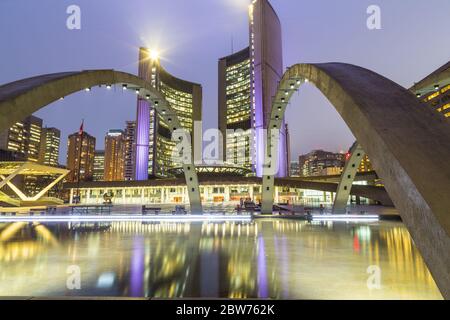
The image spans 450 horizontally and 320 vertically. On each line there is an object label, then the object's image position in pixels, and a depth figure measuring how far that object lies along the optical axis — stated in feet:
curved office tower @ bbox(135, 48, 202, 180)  396.57
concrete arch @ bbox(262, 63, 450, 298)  14.57
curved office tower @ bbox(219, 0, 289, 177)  347.77
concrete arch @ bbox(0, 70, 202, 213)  25.48
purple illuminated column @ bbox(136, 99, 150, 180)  390.01
